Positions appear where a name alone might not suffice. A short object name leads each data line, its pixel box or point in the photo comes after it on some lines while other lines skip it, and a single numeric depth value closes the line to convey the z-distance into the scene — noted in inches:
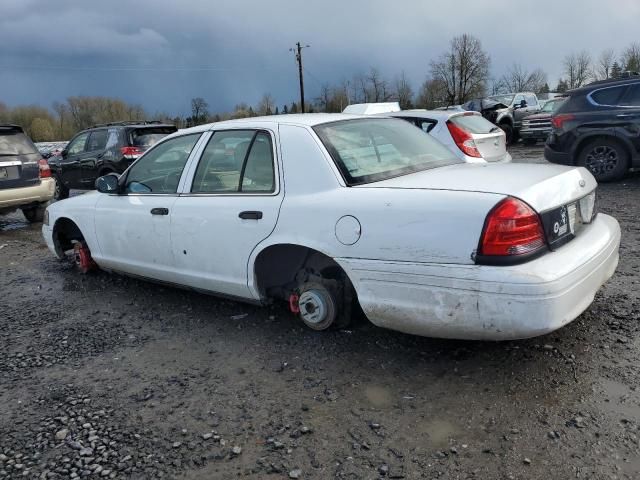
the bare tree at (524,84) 2775.6
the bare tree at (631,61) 2111.2
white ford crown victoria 108.4
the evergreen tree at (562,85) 2763.8
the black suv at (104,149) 433.7
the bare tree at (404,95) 2510.8
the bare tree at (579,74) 2807.6
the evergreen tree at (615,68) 2571.4
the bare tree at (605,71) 2707.7
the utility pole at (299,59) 1974.9
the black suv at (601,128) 350.6
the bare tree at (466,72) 2317.9
